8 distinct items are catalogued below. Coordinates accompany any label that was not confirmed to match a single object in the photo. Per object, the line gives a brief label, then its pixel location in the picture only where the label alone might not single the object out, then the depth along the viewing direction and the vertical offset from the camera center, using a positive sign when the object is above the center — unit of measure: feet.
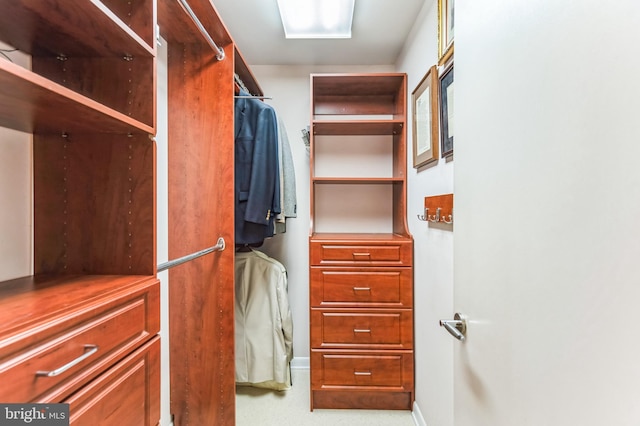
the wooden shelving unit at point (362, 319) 5.65 -2.16
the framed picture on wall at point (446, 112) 3.84 +1.43
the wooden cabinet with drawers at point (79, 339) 1.53 -0.83
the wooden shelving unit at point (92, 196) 1.92 +0.17
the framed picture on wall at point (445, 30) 3.86 +2.60
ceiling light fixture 4.90 +3.66
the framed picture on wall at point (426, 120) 4.38 +1.61
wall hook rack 3.86 +0.05
